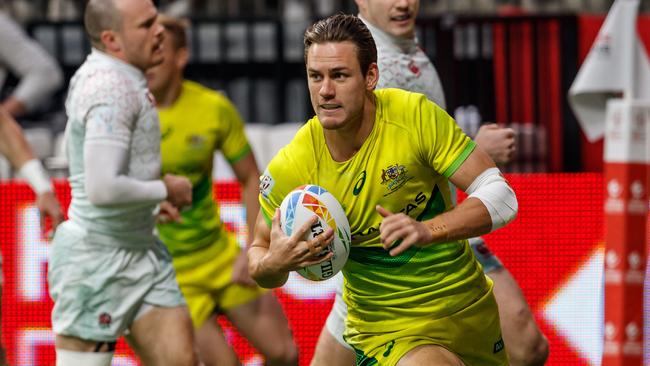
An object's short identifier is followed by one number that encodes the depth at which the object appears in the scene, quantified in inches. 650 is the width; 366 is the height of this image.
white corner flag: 756.0
